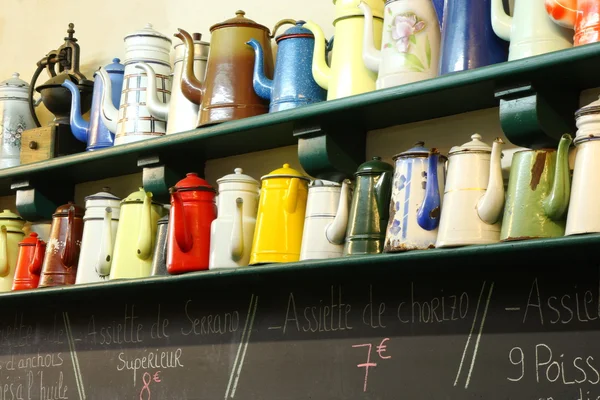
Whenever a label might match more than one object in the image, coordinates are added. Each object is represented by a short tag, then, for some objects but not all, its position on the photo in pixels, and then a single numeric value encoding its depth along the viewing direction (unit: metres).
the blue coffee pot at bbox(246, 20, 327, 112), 3.40
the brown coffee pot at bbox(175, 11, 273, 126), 3.54
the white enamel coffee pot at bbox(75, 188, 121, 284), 3.85
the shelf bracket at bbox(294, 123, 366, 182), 3.26
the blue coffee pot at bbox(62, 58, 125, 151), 4.09
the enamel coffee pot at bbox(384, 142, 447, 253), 2.91
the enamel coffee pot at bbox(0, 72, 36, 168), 4.54
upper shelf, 2.69
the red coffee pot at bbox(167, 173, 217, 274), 3.48
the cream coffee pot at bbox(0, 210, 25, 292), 4.29
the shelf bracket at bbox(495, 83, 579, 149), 2.74
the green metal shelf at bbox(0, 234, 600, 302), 2.58
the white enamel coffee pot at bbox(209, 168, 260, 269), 3.39
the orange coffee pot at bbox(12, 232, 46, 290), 4.13
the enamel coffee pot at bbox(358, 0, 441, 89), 3.05
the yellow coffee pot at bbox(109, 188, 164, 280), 3.73
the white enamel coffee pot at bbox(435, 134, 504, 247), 2.79
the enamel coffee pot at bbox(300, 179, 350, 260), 3.17
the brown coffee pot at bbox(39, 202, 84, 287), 4.02
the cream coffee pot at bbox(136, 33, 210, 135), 3.76
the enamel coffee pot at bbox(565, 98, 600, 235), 2.53
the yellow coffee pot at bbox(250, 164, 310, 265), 3.29
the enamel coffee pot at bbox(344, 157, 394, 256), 3.06
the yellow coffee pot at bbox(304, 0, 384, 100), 3.23
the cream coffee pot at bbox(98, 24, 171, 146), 3.92
